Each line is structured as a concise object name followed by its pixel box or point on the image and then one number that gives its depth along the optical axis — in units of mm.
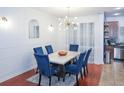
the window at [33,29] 3318
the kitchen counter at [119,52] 4429
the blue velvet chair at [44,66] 2135
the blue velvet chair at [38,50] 2959
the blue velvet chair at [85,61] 2760
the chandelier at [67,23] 2953
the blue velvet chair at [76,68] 2357
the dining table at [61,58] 2257
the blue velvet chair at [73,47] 3795
